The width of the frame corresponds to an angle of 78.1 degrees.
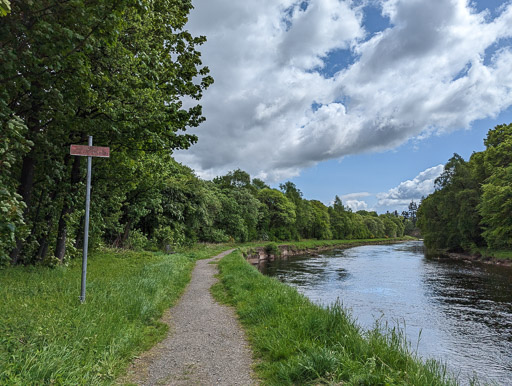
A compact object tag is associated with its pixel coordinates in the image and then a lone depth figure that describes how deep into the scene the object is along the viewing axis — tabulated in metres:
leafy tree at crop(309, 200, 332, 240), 81.88
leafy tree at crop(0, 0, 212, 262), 5.58
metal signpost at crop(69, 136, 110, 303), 5.91
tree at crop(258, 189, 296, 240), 62.59
